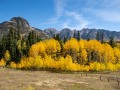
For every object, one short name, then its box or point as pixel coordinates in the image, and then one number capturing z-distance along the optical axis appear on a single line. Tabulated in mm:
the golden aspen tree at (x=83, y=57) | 61386
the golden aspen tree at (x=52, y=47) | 62627
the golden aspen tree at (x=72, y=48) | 61975
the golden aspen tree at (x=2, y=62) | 61659
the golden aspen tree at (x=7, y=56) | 64197
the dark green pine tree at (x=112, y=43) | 73739
